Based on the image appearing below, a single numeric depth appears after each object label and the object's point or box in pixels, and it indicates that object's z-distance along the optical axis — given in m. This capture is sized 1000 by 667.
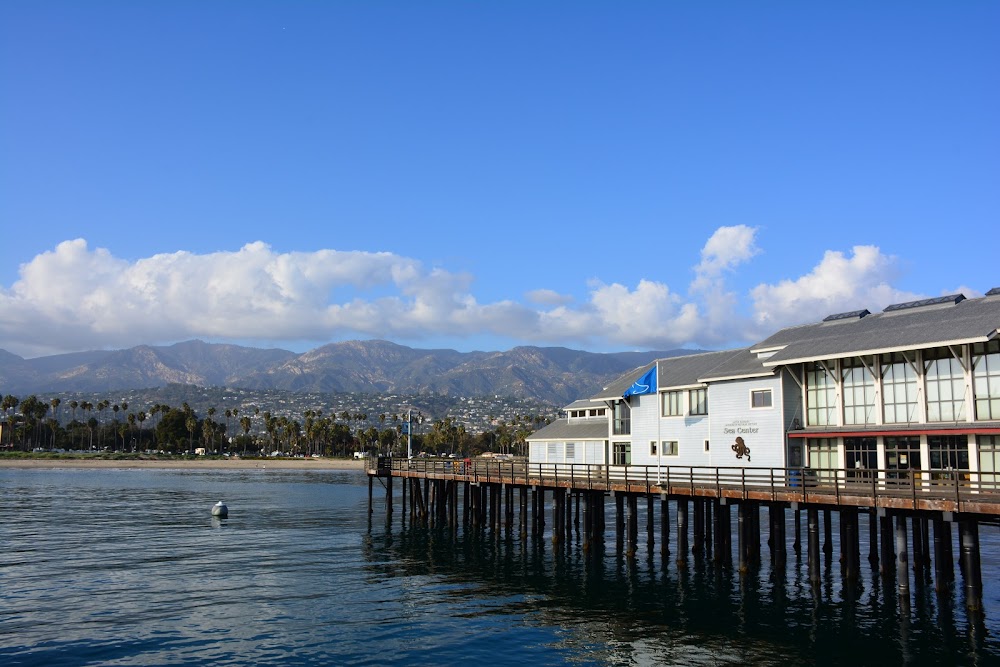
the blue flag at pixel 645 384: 51.06
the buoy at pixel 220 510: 64.75
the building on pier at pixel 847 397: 34.09
